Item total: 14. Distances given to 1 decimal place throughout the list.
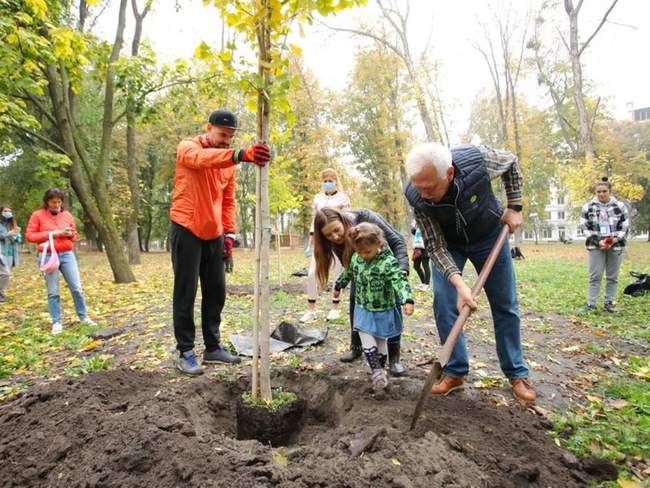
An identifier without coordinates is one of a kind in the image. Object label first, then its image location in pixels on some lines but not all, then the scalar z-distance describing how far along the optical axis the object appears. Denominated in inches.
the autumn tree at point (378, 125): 978.1
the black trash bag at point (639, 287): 277.7
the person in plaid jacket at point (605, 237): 230.5
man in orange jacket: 129.3
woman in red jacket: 206.5
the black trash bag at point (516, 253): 641.6
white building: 2577.8
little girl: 121.6
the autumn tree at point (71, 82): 234.8
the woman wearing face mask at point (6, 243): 295.6
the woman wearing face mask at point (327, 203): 219.9
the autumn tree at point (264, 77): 89.9
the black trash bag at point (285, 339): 167.3
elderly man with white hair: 105.3
